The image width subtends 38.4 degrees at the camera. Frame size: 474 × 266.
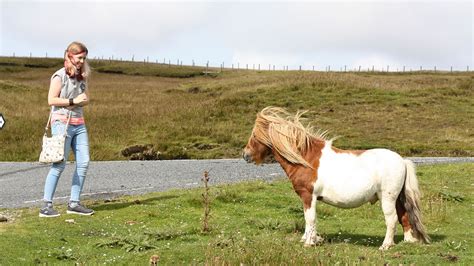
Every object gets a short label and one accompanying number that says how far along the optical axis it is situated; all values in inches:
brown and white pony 366.6
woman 460.1
